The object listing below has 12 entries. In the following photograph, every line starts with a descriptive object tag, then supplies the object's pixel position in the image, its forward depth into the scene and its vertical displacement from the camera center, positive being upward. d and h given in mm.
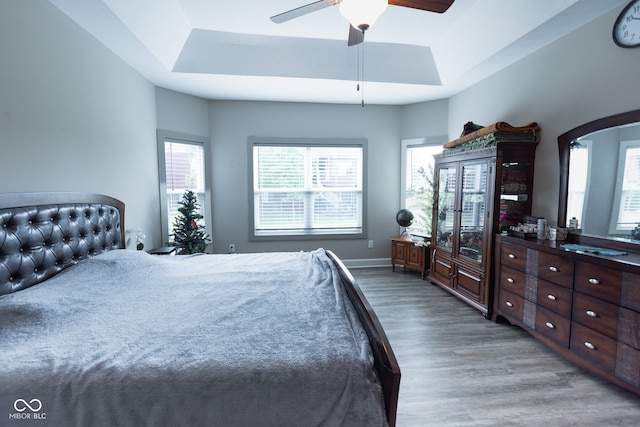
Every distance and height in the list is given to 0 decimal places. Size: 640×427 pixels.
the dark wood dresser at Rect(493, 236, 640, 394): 1680 -782
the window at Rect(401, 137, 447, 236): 4199 +253
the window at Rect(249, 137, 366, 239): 4305 +95
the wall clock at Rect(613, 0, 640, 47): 1935 +1225
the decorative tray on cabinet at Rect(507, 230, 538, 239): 2514 -366
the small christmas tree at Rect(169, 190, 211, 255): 3445 -448
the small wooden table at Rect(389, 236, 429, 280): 4004 -896
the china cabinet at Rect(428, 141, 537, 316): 2742 -129
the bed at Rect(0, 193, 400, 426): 922 -604
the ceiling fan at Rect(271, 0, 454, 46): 1391 +1119
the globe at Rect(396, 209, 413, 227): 4211 -352
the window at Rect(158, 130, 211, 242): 3539 +301
